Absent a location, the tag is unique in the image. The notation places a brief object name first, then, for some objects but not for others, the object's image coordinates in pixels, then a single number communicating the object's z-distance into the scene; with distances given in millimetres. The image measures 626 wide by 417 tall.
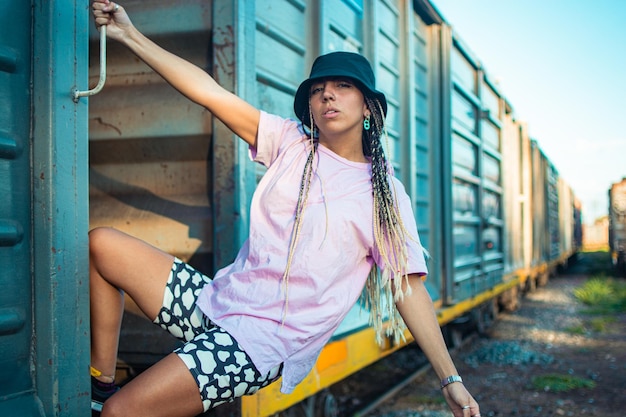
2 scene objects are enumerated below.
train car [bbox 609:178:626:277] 15539
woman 1584
